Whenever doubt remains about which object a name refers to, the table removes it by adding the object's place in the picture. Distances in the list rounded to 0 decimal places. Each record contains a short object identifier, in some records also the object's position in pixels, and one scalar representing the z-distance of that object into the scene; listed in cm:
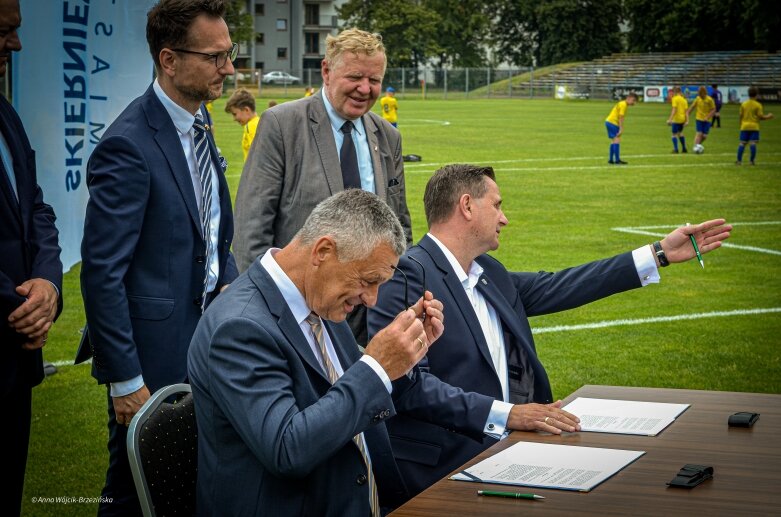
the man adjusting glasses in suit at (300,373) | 299
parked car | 8969
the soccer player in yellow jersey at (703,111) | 3152
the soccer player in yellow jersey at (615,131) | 2794
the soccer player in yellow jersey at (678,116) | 3090
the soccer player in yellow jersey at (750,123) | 2739
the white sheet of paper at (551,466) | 329
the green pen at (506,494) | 315
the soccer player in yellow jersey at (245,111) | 1728
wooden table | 304
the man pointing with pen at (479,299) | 424
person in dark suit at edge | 392
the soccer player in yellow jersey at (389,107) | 3752
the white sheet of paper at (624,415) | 392
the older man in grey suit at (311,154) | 570
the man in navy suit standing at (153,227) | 401
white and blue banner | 857
